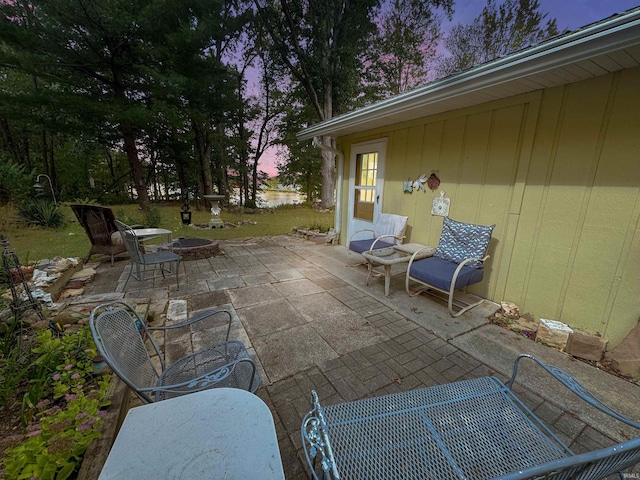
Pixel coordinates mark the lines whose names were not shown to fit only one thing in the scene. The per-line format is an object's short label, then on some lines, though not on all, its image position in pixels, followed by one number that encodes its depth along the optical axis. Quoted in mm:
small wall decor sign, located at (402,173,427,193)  3889
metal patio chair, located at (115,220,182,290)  3193
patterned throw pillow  2982
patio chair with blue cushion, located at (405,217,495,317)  2797
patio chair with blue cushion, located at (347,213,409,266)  4082
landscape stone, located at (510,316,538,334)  2607
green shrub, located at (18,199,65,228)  6700
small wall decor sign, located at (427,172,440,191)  3705
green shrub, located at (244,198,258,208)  12516
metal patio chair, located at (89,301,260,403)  1080
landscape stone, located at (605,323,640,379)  1963
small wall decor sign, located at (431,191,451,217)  3629
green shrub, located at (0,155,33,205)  6996
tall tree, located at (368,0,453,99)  10539
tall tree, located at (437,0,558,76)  11766
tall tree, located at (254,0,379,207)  8852
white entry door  4676
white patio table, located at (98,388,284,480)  653
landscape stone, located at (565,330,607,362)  2139
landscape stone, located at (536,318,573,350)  2305
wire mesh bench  979
